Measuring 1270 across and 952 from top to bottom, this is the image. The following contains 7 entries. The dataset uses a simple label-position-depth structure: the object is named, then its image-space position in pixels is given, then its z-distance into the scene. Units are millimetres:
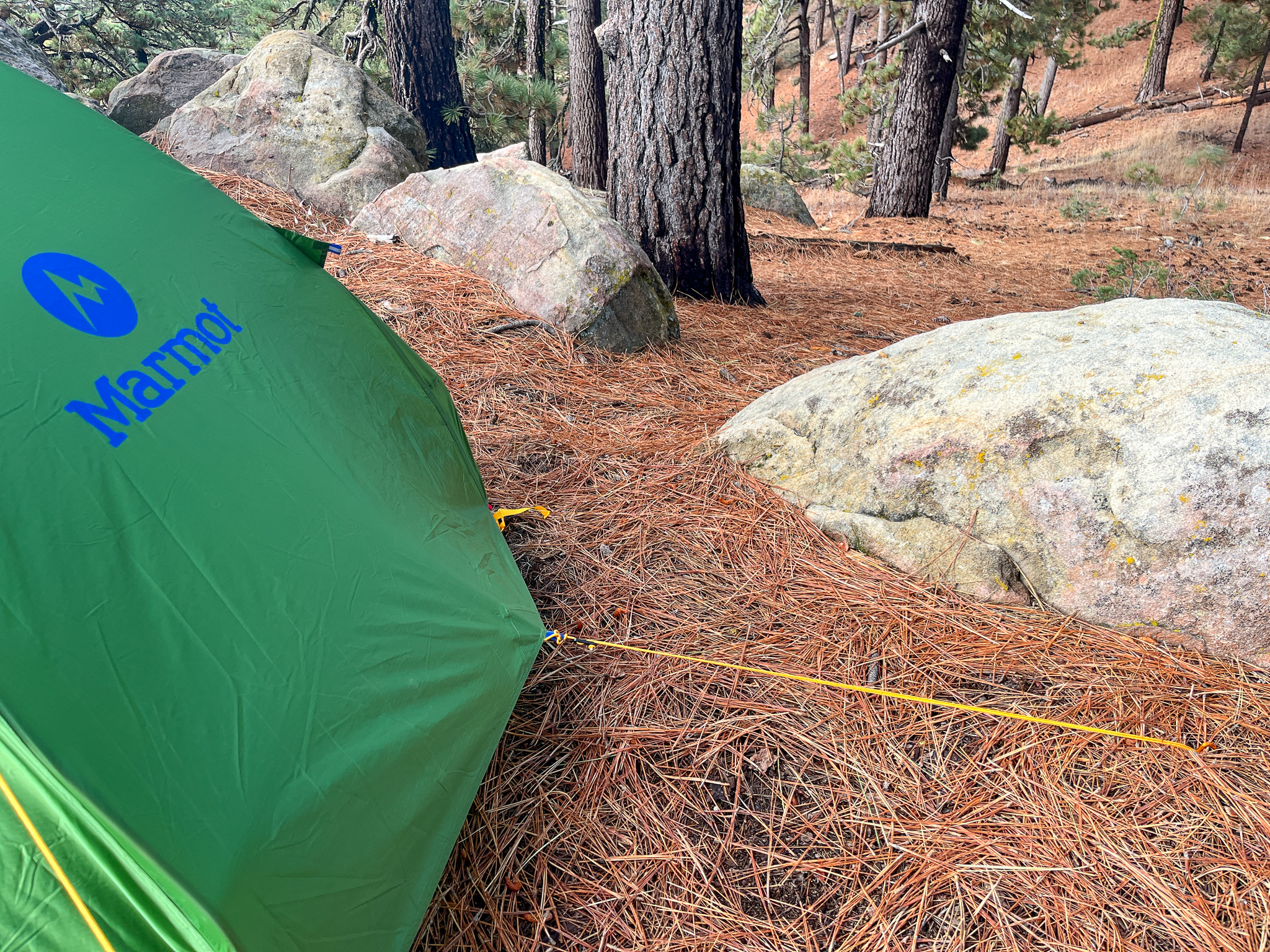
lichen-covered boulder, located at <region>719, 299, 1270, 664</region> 1682
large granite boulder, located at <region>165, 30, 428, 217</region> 4105
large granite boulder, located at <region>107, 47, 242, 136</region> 4824
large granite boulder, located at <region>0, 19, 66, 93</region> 5180
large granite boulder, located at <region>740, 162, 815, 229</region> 7977
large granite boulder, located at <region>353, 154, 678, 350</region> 3188
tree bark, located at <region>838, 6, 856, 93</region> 18327
